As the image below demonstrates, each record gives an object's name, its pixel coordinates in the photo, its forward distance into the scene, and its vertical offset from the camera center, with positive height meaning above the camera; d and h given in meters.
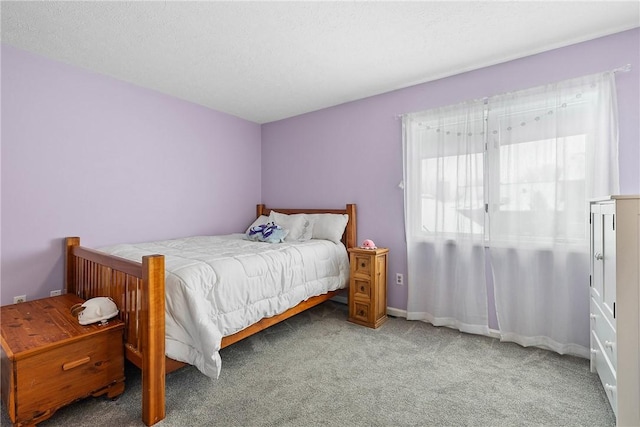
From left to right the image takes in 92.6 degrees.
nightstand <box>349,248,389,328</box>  2.87 -0.73
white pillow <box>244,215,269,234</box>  3.93 -0.10
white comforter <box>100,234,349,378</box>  1.75 -0.51
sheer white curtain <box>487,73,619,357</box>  2.18 +0.11
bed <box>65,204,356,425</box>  1.57 -0.56
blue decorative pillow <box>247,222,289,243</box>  3.14 -0.22
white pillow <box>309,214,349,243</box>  3.33 -0.16
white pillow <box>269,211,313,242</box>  3.43 -0.16
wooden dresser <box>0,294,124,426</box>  1.45 -0.77
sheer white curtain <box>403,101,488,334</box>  2.66 -0.05
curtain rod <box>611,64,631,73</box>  2.09 +0.97
